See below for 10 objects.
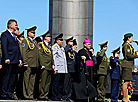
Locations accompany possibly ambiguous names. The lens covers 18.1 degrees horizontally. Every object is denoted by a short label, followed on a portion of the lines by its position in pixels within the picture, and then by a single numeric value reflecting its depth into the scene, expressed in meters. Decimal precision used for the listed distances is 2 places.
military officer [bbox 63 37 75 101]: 12.02
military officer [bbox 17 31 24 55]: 12.07
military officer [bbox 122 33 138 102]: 12.37
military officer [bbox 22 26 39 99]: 11.12
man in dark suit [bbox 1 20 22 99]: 10.27
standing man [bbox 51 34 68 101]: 11.84
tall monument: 17.16
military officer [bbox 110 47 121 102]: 13.56
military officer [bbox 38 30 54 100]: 11.51
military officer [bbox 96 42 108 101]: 14.16
